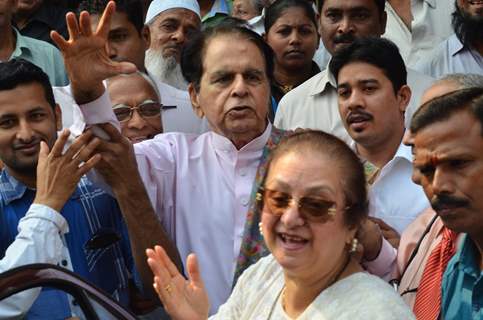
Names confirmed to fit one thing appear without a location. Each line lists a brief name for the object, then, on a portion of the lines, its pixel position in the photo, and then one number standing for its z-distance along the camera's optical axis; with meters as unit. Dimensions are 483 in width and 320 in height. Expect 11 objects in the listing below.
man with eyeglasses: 5.14
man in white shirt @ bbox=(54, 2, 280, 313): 4.31
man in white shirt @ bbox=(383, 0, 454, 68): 7.19
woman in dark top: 6.81
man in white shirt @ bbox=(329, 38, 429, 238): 4.66
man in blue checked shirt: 3.93
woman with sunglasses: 3.16
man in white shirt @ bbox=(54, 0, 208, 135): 5.91
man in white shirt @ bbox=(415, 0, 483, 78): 6.33
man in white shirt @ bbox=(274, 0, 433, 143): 5.73
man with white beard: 6.88
